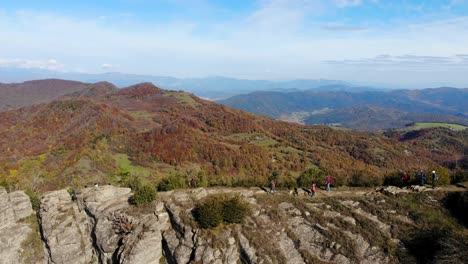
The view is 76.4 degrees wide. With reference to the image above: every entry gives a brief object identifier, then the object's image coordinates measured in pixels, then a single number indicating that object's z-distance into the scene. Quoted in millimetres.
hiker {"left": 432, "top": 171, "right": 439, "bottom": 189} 24155
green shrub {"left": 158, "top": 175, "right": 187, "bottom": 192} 28453
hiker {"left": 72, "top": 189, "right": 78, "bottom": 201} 26578
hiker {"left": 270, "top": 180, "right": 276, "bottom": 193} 25547
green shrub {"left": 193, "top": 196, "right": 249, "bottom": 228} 20656
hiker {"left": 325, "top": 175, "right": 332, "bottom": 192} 25512
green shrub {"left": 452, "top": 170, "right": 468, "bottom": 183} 26312
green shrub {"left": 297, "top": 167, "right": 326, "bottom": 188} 27912
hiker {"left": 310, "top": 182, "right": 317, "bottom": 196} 24867
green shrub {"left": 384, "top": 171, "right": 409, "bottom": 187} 27828
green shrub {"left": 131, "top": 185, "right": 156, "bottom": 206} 23688
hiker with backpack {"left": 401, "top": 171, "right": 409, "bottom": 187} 26516
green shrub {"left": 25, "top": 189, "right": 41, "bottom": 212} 27183
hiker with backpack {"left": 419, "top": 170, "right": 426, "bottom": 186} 24791
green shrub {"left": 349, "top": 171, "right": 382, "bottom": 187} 27781
